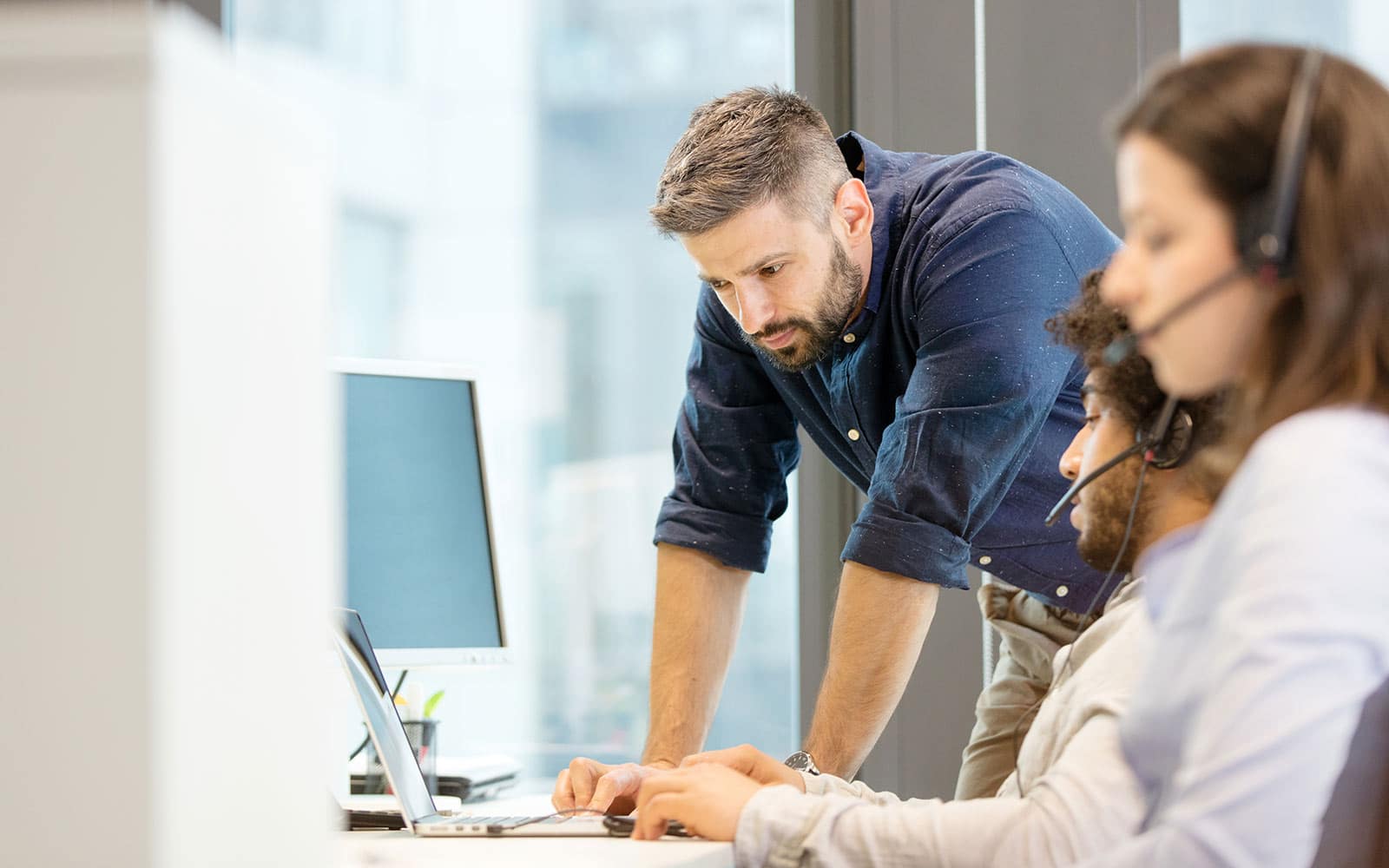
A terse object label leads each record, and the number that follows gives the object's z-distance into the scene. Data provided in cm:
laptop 256
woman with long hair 190
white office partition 140
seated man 235
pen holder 294
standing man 283
